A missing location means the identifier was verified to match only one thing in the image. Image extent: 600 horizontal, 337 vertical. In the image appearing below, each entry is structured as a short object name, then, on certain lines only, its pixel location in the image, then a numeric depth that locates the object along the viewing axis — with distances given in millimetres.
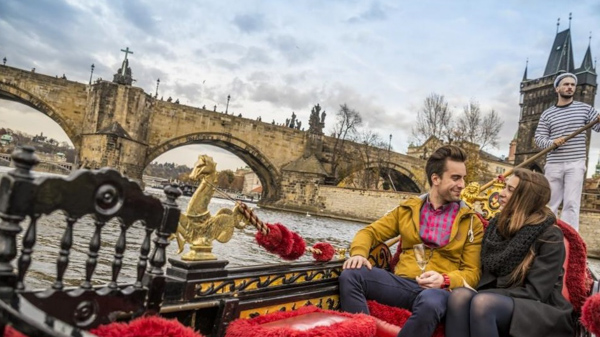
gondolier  4383
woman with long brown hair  2338
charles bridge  25172
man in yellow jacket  2834
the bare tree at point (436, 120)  32188
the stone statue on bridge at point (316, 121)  34516
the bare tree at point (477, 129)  31062
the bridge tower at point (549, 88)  39344
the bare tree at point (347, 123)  38125
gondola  1251
